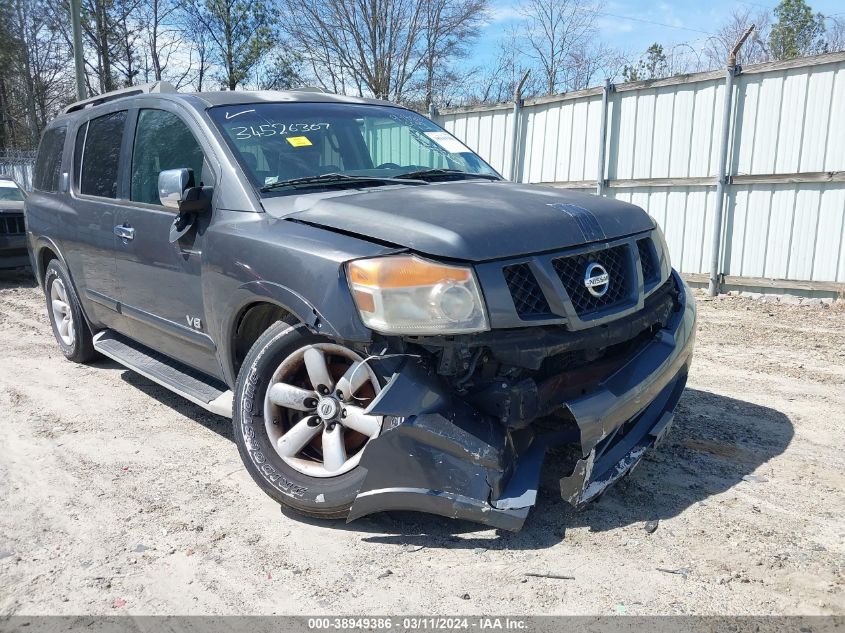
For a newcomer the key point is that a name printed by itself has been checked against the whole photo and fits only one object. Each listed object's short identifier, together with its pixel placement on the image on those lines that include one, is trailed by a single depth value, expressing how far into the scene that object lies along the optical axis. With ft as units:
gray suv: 8.54
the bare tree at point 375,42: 101.60
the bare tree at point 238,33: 112.37
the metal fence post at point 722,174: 27.99
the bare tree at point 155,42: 122.01
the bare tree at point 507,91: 52.85
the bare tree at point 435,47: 100.12
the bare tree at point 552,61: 87.25
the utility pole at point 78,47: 54.49
